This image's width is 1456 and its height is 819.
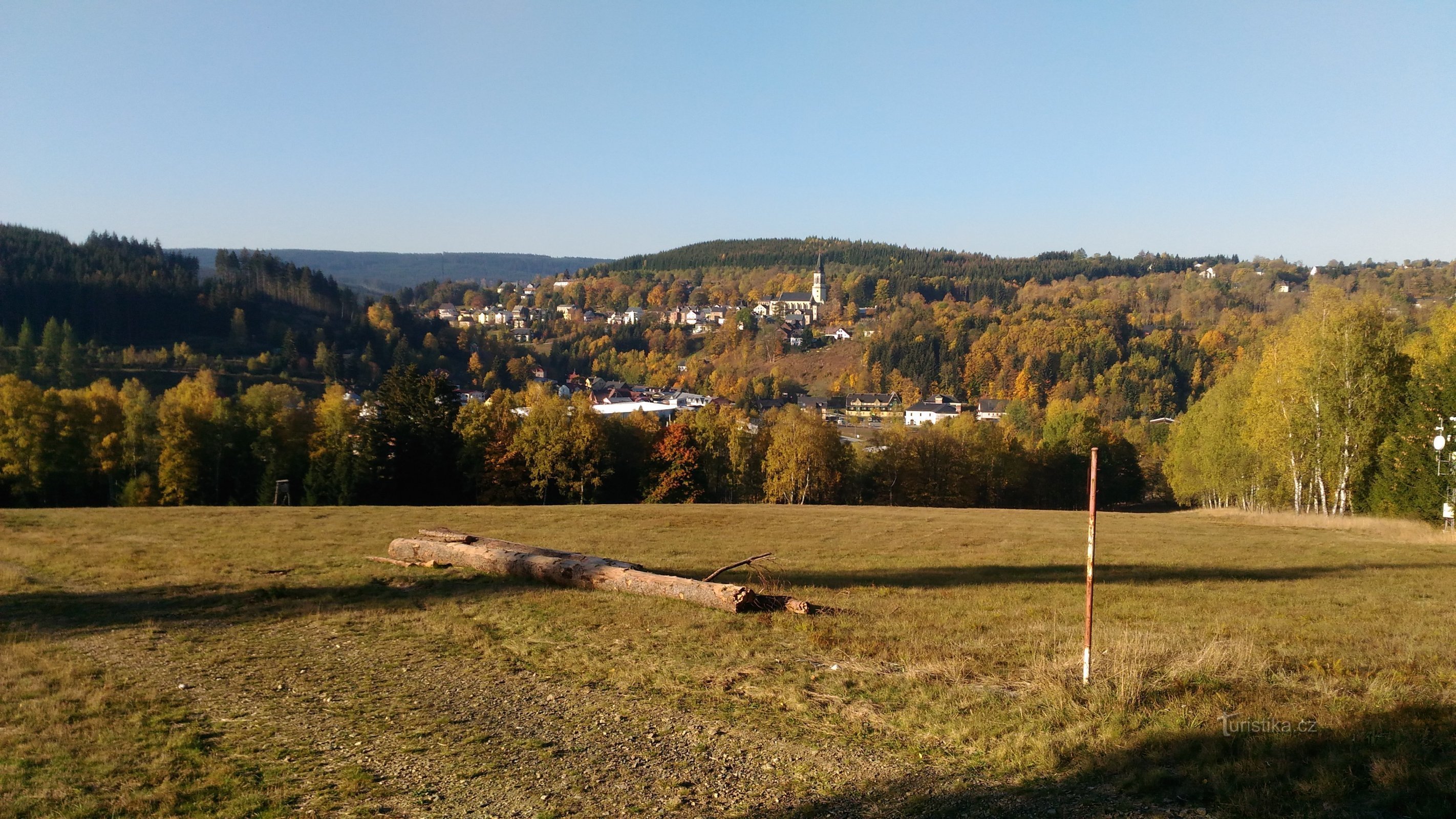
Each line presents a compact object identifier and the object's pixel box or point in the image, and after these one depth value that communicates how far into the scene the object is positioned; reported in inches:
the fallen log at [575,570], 611.8
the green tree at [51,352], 4680.1
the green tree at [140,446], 2361.0
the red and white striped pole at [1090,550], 361.1
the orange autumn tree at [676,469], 2768.2
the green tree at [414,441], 2271.2
